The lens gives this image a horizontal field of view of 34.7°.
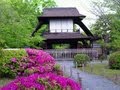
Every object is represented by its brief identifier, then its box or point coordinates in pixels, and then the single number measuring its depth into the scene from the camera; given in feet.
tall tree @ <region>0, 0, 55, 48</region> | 56.77
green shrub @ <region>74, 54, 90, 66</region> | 56.60
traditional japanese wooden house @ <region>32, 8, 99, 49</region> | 89.09
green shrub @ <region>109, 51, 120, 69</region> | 51.90
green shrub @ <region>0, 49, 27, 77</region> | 37.37
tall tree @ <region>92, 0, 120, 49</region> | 40.43
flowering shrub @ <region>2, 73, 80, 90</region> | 14.50
